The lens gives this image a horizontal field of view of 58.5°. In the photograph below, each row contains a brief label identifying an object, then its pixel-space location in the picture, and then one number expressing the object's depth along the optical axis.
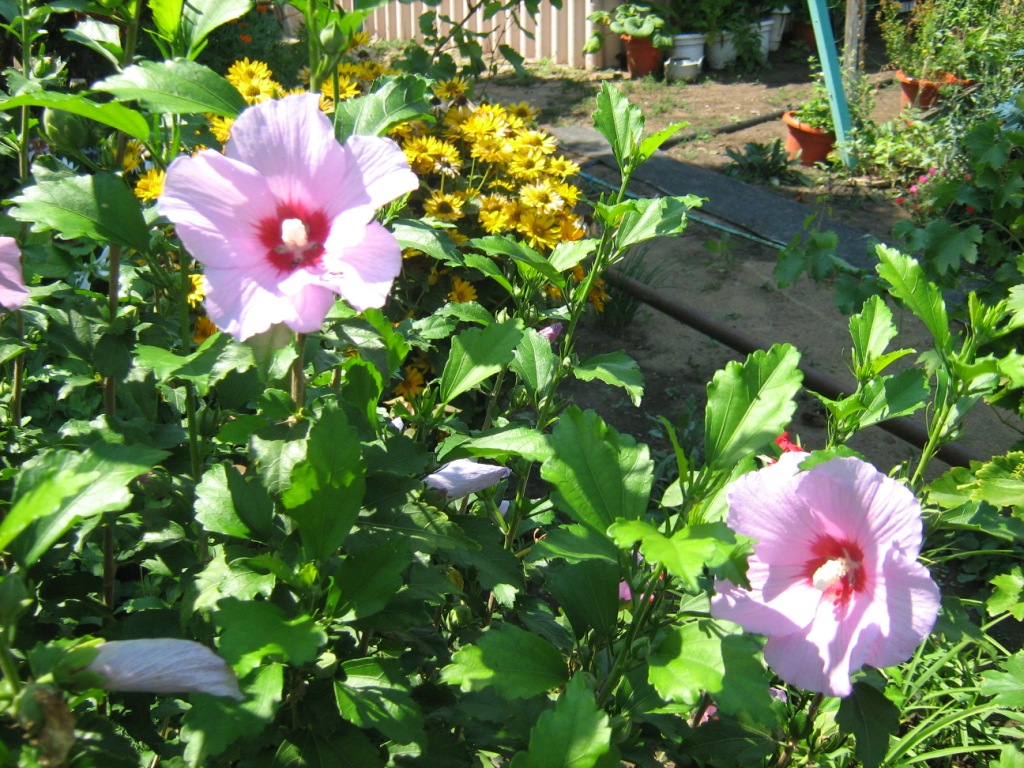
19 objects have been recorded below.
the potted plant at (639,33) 7.54
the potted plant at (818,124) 5.89
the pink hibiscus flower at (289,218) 0.78
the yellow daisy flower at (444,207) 2.38
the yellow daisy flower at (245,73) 2.27
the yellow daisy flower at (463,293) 2.43
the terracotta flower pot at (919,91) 5.99
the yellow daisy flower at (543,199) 2.41
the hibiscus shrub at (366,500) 0.77
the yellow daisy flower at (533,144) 2.60
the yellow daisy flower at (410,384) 2.38
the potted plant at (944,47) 5.21
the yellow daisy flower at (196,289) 1.63
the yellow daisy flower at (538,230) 2.32
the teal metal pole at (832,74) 5.31
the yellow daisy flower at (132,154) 1.64
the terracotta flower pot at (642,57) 7.69
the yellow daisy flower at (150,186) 1.77
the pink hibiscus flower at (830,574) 0.85
